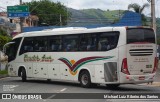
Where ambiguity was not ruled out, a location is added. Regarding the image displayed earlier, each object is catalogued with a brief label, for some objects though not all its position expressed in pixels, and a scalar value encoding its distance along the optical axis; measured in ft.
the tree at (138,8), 172.86
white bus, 51.52
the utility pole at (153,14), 87.02
